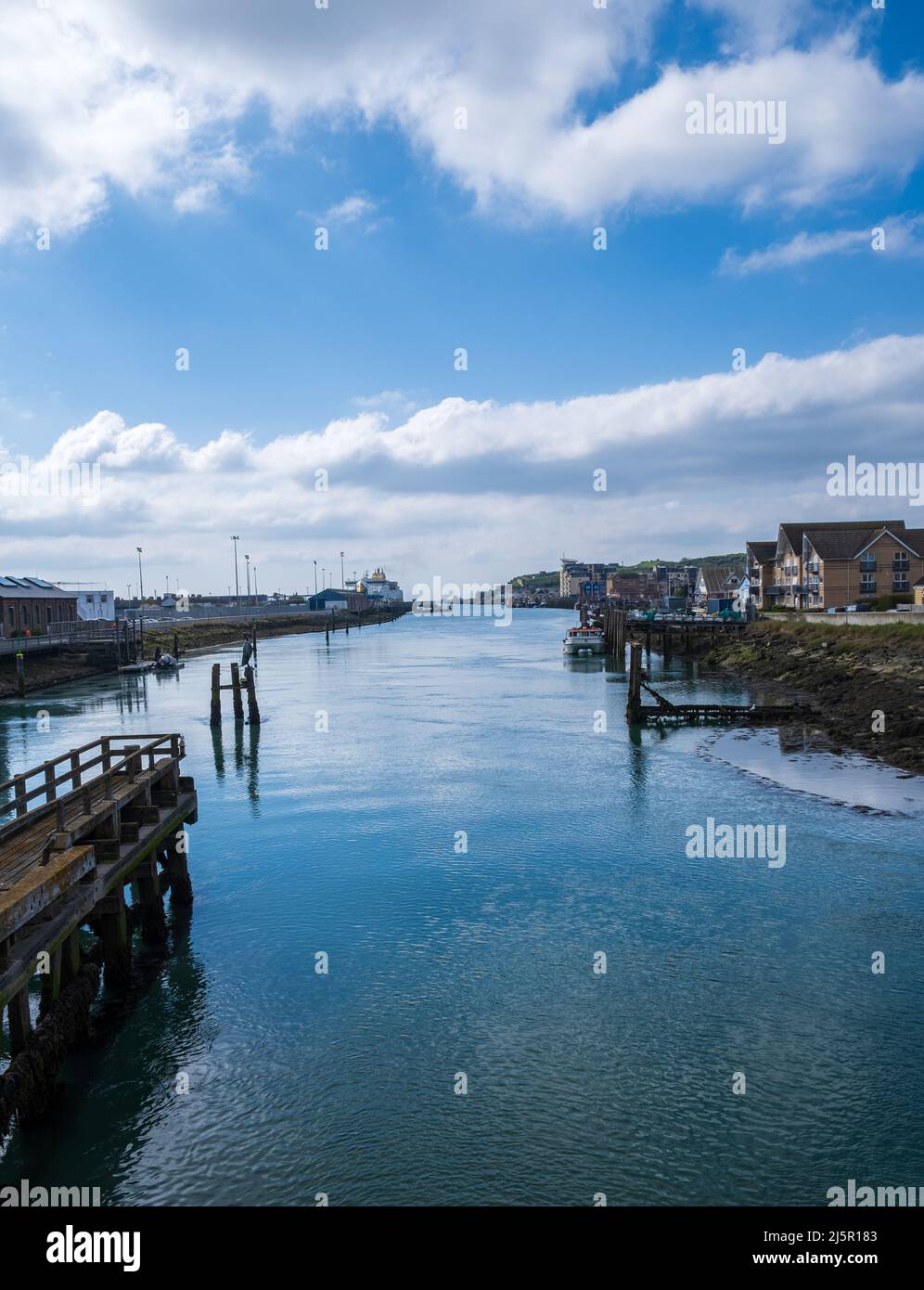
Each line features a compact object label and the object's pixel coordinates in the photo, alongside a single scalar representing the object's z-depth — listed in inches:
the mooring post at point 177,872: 835.4
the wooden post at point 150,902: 757.3
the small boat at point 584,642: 3988.7
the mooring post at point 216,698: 1936.5
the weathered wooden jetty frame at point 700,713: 1803.6
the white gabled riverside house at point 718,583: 6318.9
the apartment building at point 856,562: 3663.9
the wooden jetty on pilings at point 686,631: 3558.1
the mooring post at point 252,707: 1957.4
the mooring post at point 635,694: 1852.5
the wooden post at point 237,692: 2006.8
